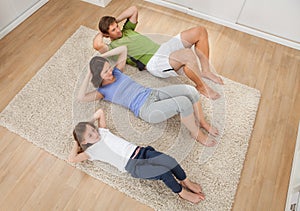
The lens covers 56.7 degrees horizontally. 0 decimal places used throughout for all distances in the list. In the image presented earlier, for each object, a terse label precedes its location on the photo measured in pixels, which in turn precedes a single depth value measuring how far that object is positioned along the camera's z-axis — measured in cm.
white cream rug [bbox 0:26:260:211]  135
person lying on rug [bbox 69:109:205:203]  125
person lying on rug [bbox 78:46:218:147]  141
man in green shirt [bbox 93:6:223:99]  160
